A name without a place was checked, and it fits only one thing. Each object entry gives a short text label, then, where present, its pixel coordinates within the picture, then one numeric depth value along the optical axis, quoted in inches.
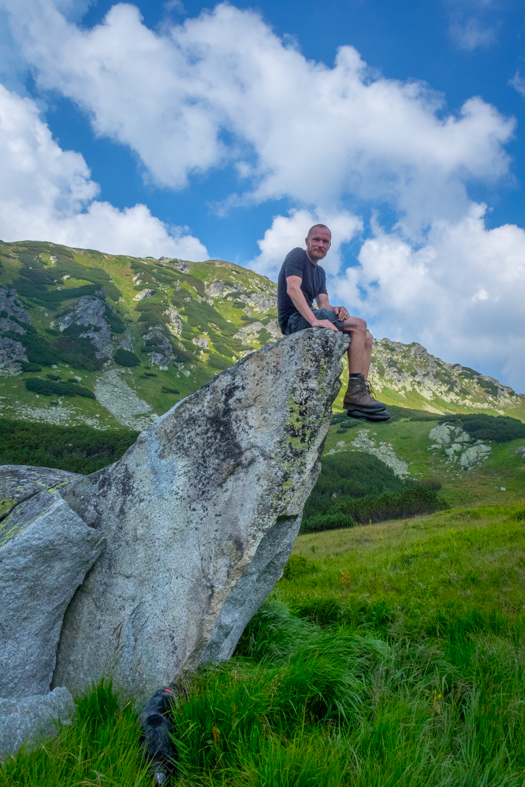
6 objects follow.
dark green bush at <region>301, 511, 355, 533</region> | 1096.2
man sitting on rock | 212.5
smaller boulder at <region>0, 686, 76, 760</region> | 134.4
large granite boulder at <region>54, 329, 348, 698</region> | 169.5
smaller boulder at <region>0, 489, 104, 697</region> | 162.7
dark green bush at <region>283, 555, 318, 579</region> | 396.8
